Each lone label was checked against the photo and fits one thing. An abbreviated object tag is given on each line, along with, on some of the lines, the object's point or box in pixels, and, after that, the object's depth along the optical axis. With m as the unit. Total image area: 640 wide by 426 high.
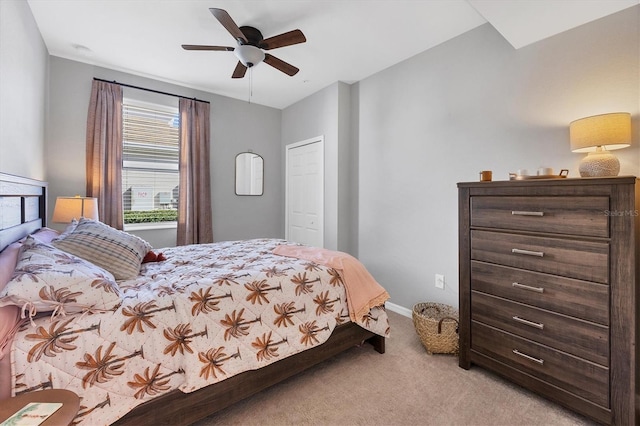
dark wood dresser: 1.36
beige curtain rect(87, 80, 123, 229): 3.10
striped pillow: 1.59
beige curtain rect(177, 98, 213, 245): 3.69
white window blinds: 3.47
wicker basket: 2.12
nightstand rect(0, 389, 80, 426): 0.74
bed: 1.10
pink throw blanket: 2.00
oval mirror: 4.26
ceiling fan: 2.11
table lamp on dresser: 1.57
